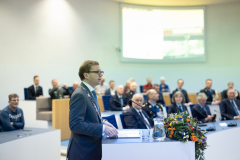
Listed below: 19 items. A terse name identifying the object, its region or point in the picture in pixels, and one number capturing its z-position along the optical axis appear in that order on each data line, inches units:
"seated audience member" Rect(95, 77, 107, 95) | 312.8
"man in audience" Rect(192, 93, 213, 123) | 168.1
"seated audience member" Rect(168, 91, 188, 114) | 168.4
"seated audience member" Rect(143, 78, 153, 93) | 319.9
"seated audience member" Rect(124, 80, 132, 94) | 271.9
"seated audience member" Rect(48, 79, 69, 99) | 244.1
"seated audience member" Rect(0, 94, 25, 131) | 132.5
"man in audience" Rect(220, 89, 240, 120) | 192.1
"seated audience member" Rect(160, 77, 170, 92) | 327.6
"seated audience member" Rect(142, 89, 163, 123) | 164.6
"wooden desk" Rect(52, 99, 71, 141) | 211.5
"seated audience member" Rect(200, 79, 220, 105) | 256.7
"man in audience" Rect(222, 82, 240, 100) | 249.2
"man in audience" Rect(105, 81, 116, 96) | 283.1
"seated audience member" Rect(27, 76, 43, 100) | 268.1
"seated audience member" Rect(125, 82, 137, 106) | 227.3
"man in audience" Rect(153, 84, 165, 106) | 234.2
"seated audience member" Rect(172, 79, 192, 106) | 260.1
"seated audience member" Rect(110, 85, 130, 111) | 212.7
